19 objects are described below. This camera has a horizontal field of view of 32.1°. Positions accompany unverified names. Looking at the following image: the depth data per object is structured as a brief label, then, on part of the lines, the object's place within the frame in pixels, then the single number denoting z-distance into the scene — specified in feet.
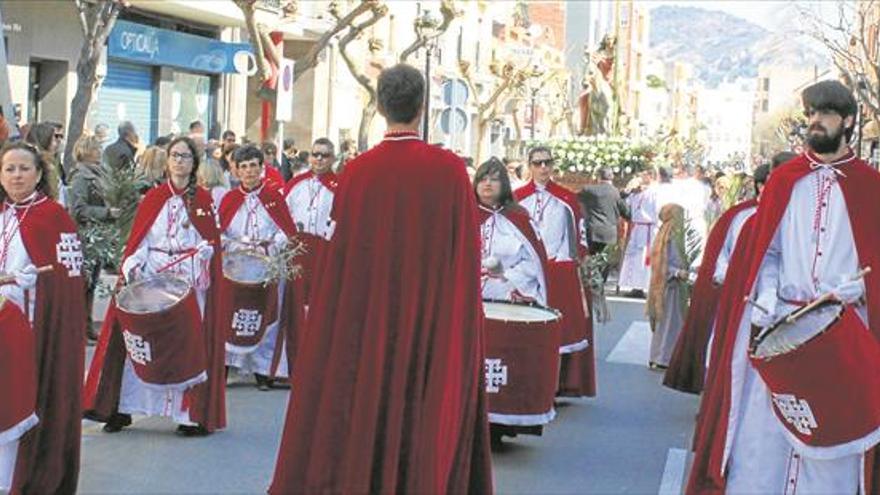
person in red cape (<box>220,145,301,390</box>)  38.42
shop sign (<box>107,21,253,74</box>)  94.73
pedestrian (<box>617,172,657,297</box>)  72.18
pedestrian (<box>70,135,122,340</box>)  44.01
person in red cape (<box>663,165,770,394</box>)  33.91
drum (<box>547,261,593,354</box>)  37.47
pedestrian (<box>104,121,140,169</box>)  49.77
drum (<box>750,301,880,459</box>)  20.22
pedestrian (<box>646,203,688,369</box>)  45.60
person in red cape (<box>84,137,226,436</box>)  31.45
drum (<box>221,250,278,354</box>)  38.83
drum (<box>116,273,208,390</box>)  30.12
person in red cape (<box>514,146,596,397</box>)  36.96
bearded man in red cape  21.95
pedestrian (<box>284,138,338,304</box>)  44.70
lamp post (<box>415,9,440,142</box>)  93.86
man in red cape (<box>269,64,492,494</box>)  19.20
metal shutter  95.45
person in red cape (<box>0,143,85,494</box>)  23.79
